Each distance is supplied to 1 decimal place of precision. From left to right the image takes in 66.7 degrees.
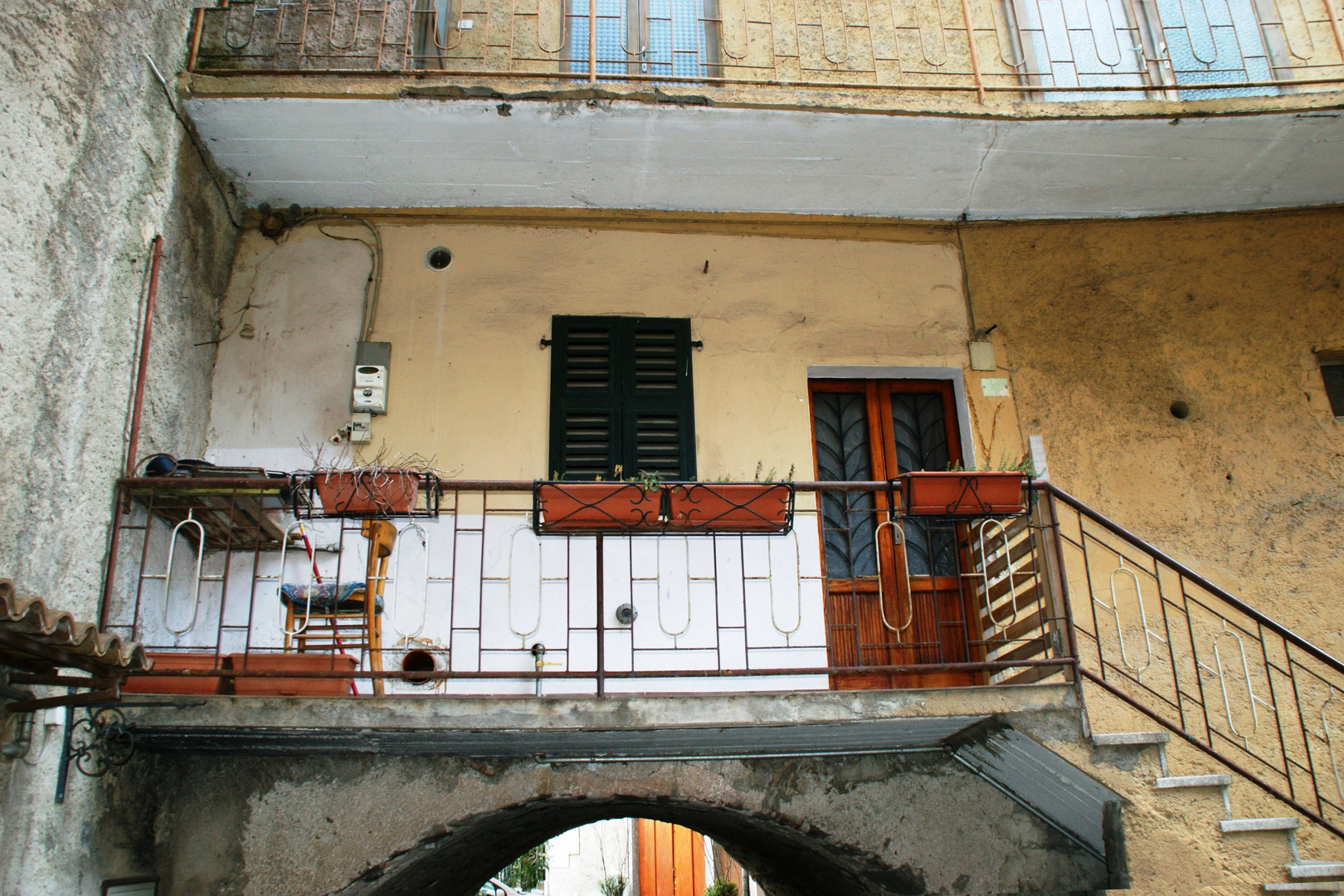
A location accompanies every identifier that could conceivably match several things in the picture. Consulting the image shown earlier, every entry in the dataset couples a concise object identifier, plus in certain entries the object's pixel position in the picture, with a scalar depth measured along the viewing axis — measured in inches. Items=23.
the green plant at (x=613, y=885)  718.5
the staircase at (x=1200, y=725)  174.7
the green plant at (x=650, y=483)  186.9
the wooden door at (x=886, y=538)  250.7
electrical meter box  249.3
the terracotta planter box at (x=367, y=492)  186.4
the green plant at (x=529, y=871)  848.9
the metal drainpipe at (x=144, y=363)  201.6
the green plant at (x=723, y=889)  518.9
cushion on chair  199.8
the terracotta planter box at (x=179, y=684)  179.3
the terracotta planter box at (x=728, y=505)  189.3
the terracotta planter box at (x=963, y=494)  190.7
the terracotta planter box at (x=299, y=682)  184.2
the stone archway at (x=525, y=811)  176.2
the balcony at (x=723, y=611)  187.9
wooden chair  189.5
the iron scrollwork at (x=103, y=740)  173.6
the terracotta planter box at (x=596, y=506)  186.9
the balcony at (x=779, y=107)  237.5
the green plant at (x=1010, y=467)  200.8
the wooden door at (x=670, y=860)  622.8
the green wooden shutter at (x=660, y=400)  257.0
